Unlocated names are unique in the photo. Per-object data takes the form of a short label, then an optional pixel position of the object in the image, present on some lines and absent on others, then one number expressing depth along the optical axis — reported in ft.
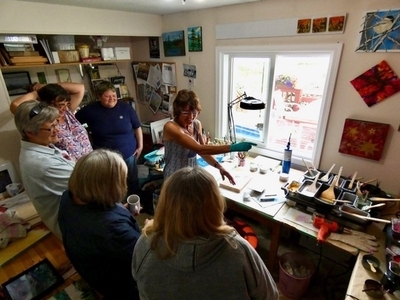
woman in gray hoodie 2.32
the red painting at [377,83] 5.34
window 6.54
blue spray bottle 6.78
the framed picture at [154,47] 9.56
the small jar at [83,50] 8.10
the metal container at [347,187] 5.48
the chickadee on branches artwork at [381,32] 4.99
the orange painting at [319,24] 5.83
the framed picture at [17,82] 7.25
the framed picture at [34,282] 3.67
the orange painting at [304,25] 6.05
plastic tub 5.49
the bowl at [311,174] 6.19
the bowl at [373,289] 3.58
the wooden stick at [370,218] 4.33
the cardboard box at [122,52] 9.09
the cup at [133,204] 4.62
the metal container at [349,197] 5.20
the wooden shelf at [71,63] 6.76
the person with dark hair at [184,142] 5.47
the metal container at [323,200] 5.09
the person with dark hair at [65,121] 5.49
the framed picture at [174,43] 8.68
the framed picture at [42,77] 8.04
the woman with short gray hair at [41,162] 4.05
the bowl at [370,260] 4.10
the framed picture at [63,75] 8.57
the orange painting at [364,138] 5.73
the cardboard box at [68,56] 7.72
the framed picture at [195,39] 8.14
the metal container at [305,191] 5.40
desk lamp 6.19
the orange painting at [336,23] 5.59
